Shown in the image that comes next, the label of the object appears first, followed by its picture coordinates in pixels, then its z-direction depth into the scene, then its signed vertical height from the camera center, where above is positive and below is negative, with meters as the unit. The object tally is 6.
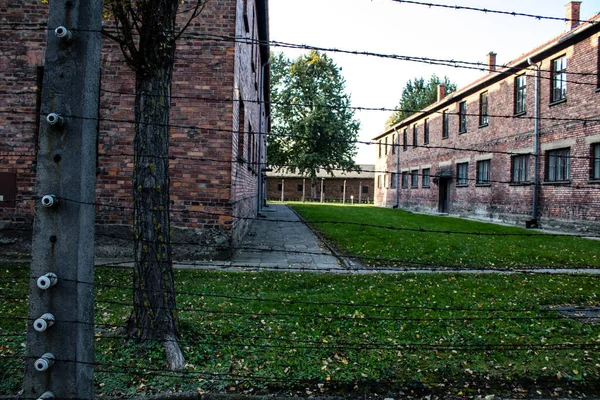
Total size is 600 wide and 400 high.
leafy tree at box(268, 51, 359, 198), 36.88 +7.54
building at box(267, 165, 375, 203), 52.12 +0.99
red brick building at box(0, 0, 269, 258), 7.50 +1.09
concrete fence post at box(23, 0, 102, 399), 1.87 -0.10
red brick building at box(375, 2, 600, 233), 13.76 +2.45
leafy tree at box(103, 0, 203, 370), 3.26 +0.17
